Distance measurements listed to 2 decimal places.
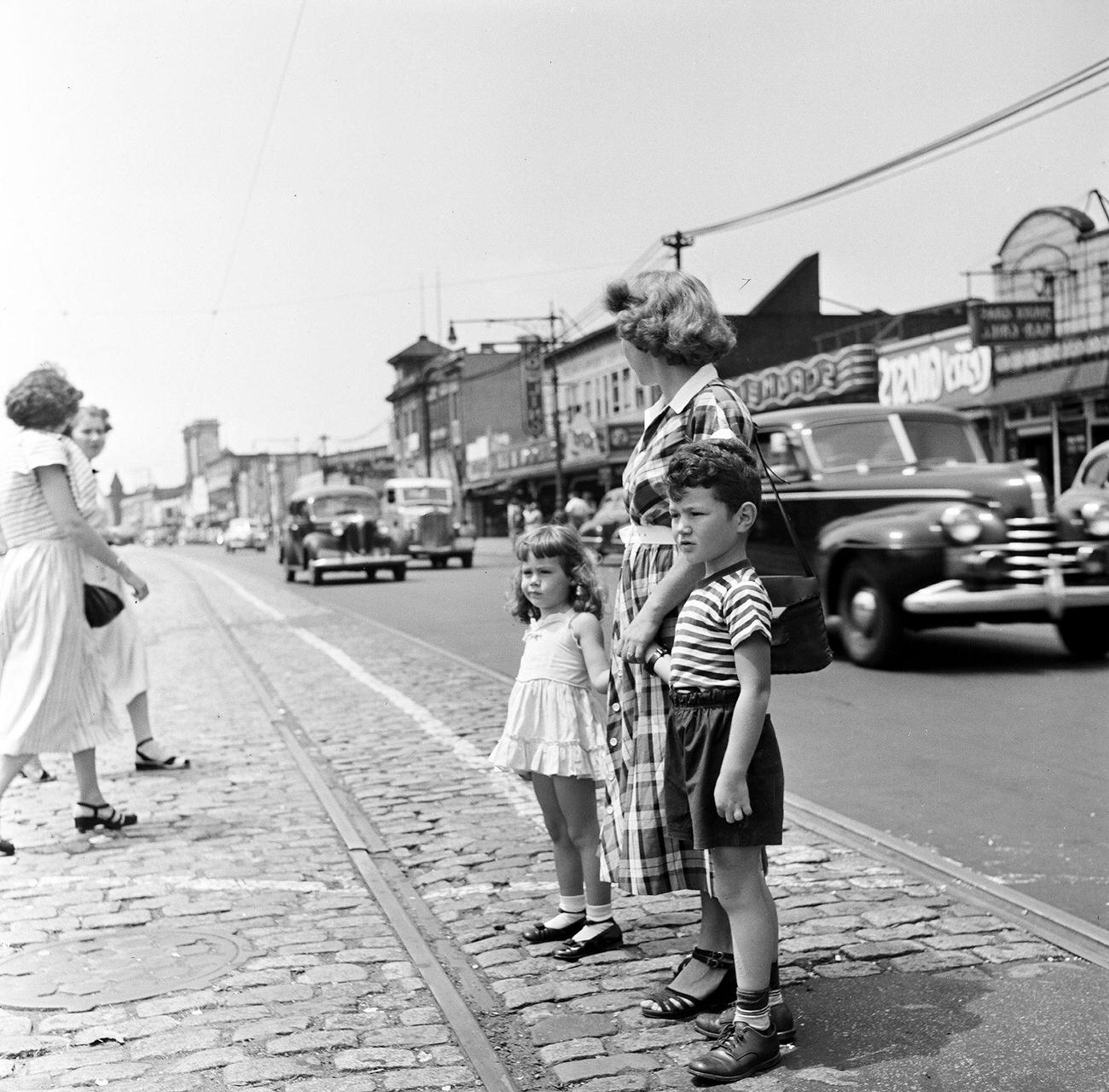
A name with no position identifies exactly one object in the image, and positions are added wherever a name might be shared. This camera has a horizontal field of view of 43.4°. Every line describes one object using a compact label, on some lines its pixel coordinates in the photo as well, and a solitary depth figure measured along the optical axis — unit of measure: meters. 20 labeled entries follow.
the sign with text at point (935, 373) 26.44
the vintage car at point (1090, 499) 10.34
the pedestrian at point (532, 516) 25.59
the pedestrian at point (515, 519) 39.97
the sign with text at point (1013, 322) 24.17
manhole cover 3.71
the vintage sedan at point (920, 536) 10.02
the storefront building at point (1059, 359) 23.38
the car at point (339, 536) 28.12
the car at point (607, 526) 24.05
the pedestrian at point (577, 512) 30.36
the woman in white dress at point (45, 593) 5.39
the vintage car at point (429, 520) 33.28
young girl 3.90
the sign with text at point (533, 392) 56.47
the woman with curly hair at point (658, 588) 3.30
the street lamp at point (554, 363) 41.69
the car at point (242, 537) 73.38
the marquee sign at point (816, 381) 29.94
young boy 3.05
